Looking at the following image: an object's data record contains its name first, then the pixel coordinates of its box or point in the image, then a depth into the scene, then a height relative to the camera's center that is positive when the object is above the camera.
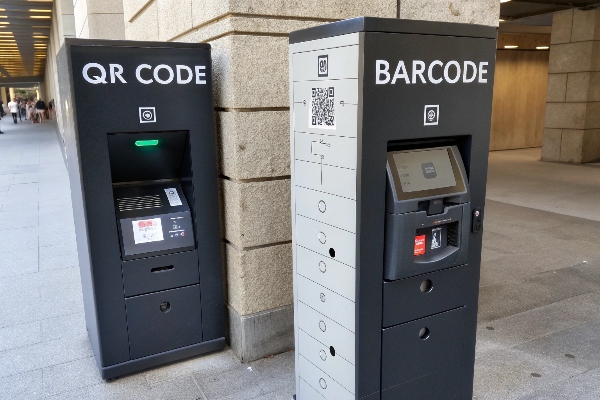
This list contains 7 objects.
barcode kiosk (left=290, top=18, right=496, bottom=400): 2.08 -0.43
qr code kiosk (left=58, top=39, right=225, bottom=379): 2.91 -0.60
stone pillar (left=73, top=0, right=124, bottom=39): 6.91 +1.13
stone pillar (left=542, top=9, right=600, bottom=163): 11.90 +0.16
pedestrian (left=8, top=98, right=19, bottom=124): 34.27 -0.47
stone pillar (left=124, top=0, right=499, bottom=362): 3.07 -0.26
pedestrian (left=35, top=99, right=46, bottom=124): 34.06 -0.56
